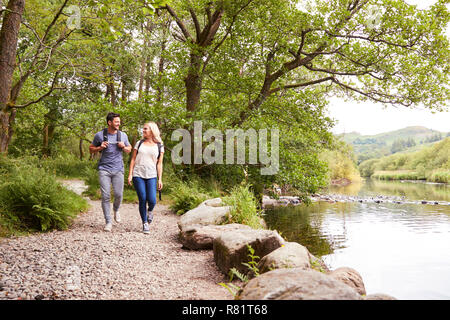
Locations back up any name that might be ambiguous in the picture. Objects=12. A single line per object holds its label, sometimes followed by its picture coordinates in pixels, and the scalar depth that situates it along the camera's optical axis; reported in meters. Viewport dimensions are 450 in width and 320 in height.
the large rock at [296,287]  2.60
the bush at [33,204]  6.41
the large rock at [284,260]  4.02
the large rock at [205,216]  6.97
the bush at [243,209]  7.09
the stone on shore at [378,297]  2.78
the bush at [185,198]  9.70
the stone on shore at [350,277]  4.65
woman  6.52
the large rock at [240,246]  4.64
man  6.55
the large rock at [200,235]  5.94
